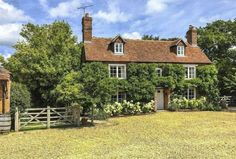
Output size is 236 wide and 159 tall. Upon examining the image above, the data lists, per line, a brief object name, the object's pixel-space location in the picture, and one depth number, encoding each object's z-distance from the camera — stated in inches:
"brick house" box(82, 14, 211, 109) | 786.2
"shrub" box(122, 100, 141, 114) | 735.7
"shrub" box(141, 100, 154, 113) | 754.3
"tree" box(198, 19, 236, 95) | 1015.7
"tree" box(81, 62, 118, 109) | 524.8
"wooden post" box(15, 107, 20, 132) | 469.5
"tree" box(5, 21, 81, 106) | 678.6
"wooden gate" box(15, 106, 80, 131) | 478.5
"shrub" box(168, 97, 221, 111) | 809.2
